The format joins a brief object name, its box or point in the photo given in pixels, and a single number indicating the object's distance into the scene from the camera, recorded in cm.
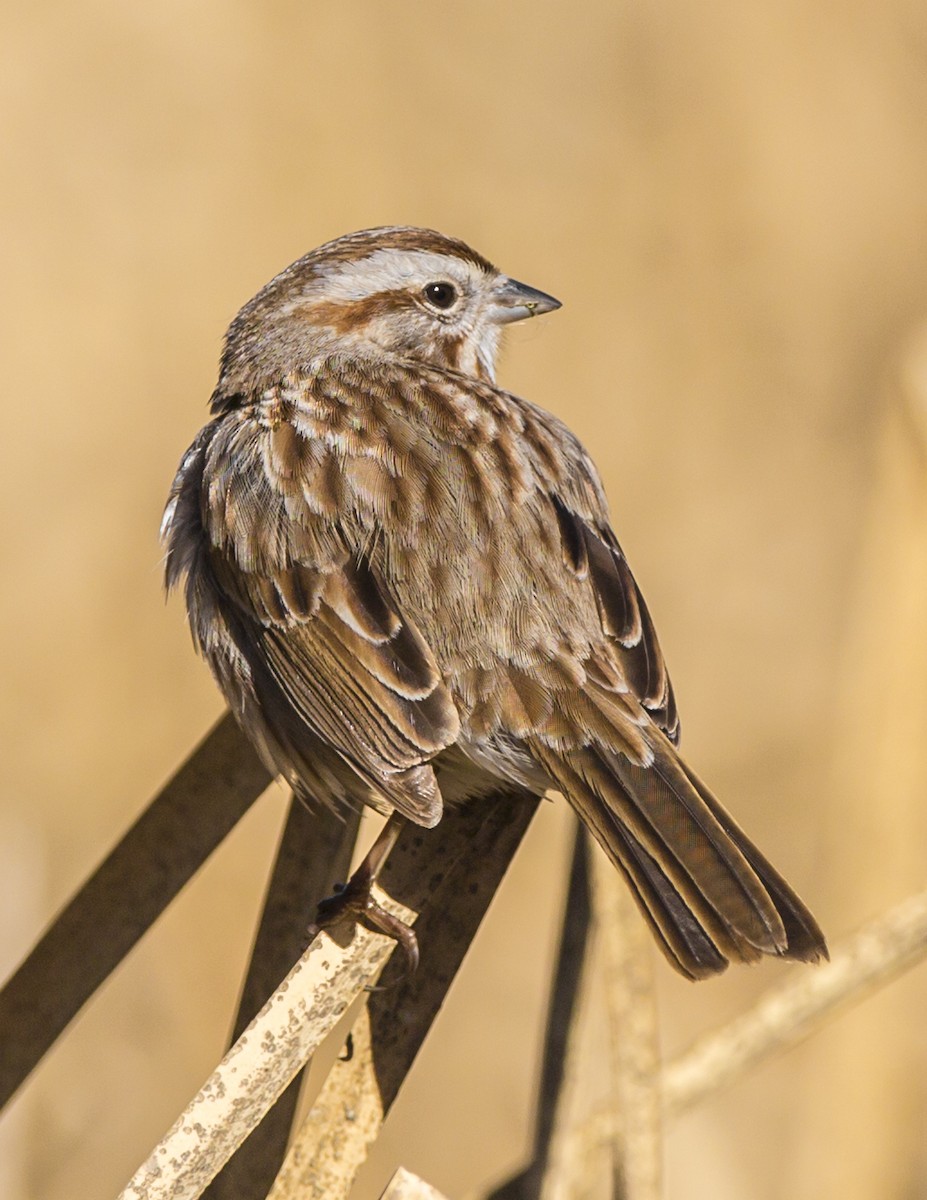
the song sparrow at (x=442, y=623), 465
